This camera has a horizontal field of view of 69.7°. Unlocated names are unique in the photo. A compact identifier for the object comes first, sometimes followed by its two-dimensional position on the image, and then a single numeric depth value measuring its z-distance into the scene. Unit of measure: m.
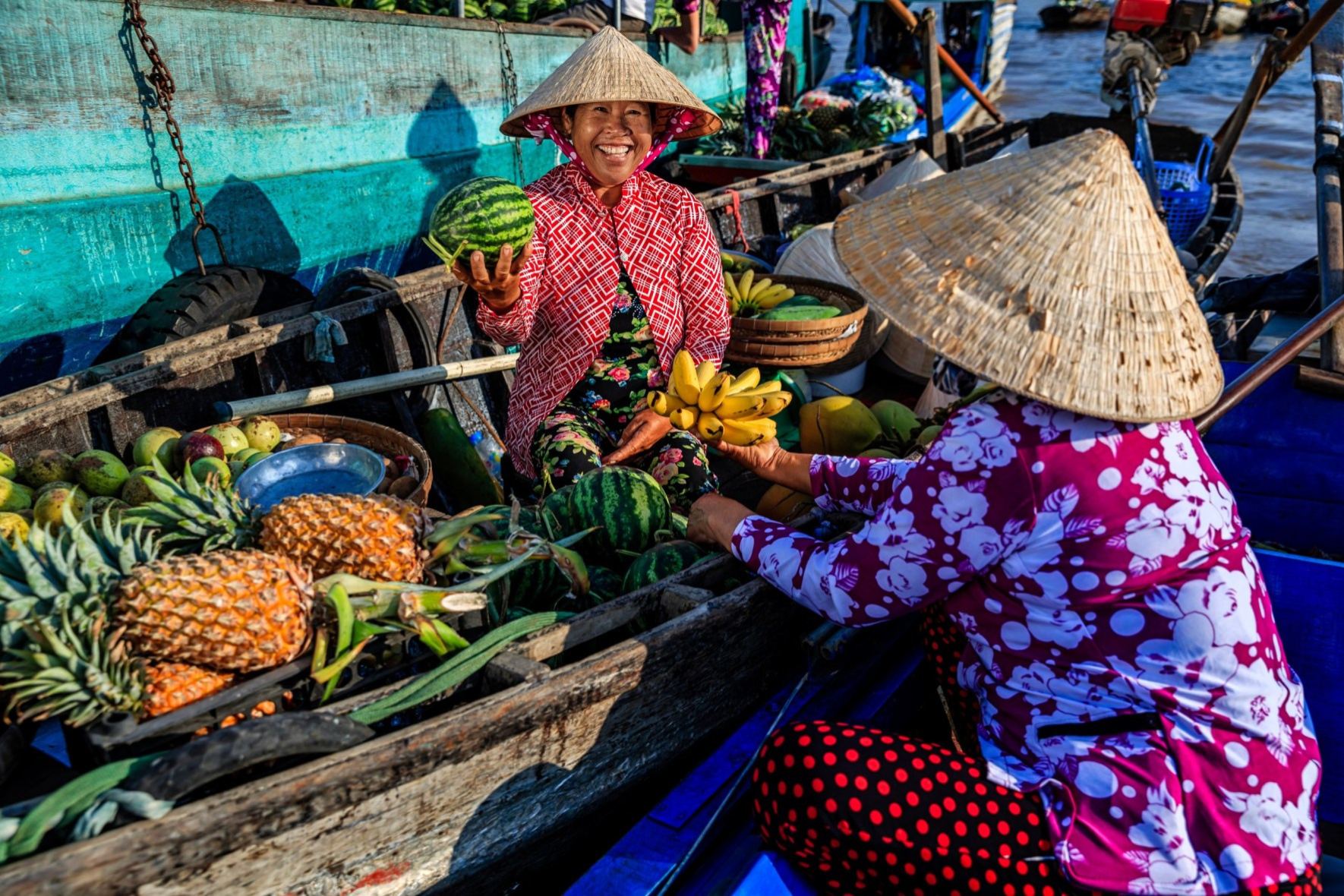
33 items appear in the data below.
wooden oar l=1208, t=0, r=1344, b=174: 5.14
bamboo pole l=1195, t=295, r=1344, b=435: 3.16
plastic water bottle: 4.32
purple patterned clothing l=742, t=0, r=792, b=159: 8.70
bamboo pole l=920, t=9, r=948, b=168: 7.45
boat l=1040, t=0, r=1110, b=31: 31.02
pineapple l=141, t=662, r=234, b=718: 1.82
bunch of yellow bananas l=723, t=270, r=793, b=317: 4.67
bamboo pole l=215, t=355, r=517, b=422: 3.50
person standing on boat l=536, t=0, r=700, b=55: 7.91
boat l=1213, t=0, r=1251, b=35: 28.19
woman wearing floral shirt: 1.91
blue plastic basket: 7.87
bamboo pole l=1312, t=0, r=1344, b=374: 3.37
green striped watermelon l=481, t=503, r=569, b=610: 2.72
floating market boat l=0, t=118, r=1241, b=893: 1.71
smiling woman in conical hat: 3.30
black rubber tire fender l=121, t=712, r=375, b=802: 1.68
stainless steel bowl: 2.90
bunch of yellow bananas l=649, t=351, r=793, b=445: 3.04
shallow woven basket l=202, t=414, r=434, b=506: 3.36
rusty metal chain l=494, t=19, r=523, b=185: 6.84
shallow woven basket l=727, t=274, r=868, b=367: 4.38
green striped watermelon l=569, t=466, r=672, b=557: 2.93
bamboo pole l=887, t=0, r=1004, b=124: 6.95
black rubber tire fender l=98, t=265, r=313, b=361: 3.97
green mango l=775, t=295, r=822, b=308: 4.75
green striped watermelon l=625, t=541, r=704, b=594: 2.73
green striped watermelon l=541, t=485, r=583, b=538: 2.97
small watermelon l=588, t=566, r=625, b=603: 2.75
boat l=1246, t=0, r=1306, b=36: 25.77
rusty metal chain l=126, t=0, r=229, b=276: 4.19
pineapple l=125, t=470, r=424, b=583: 2.09
